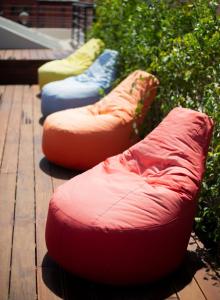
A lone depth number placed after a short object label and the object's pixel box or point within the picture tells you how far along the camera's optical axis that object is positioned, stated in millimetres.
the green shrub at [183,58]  3057
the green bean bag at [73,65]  6672
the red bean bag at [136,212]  2430
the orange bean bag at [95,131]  4051
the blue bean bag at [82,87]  5387
